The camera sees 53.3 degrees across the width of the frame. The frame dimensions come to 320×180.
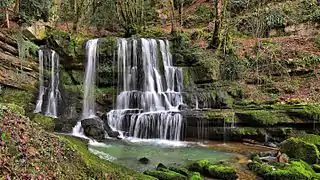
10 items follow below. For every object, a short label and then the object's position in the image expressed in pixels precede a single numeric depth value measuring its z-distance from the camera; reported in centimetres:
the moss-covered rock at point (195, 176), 714
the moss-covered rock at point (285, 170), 762
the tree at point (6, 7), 1503
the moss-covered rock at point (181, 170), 764
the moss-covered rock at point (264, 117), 1277
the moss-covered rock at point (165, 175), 705
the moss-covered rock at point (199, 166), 832
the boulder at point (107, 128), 1345
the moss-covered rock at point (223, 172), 786
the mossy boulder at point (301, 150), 934
